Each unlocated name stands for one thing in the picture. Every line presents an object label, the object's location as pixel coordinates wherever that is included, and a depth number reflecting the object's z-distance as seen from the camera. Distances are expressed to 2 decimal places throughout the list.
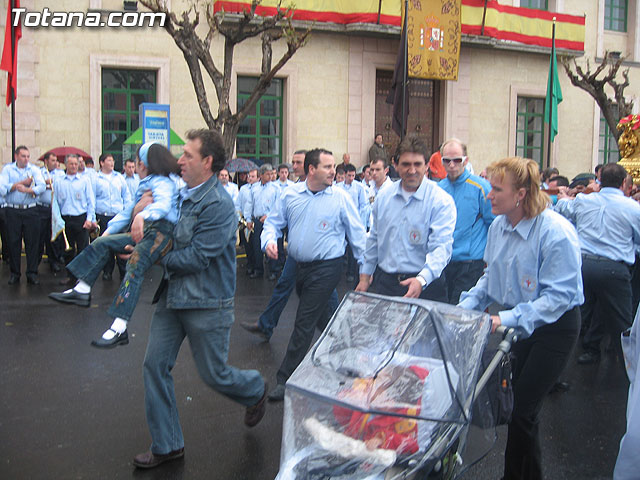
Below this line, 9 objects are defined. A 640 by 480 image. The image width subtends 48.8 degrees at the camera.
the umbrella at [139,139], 15.99
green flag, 18.80
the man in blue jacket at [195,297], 4.24
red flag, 15.70
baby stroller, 2.80
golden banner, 19.91
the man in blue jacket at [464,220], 6.26
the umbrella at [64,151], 16.19
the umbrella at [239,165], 16.50
